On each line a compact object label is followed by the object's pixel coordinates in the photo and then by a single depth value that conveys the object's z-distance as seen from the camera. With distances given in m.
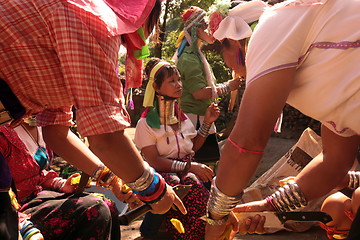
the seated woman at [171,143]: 3.15
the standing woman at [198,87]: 4.00
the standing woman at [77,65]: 1.48
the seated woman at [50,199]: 2.25
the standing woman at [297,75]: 1.46
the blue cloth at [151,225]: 3.16
